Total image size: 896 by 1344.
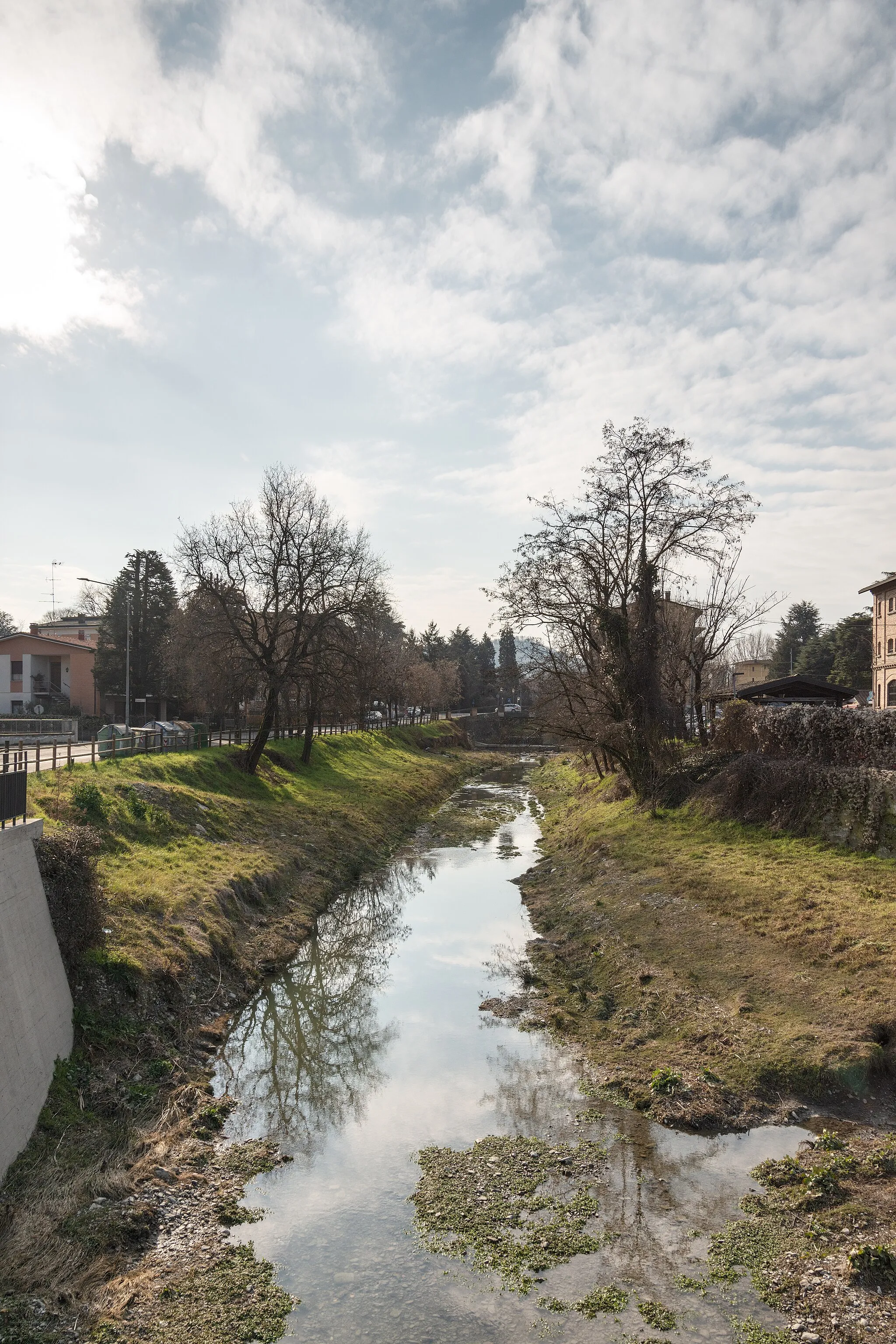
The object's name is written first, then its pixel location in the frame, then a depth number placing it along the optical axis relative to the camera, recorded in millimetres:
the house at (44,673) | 64125
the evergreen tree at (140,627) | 62000
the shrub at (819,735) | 19656
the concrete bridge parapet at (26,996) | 9461
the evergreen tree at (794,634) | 104125
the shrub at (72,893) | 12805
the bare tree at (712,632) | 34844
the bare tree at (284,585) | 34969
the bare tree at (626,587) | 27344
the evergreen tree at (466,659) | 132125
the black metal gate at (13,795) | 11984
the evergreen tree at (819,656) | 83000
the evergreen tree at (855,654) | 69812
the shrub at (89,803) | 19453
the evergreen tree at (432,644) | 122438
